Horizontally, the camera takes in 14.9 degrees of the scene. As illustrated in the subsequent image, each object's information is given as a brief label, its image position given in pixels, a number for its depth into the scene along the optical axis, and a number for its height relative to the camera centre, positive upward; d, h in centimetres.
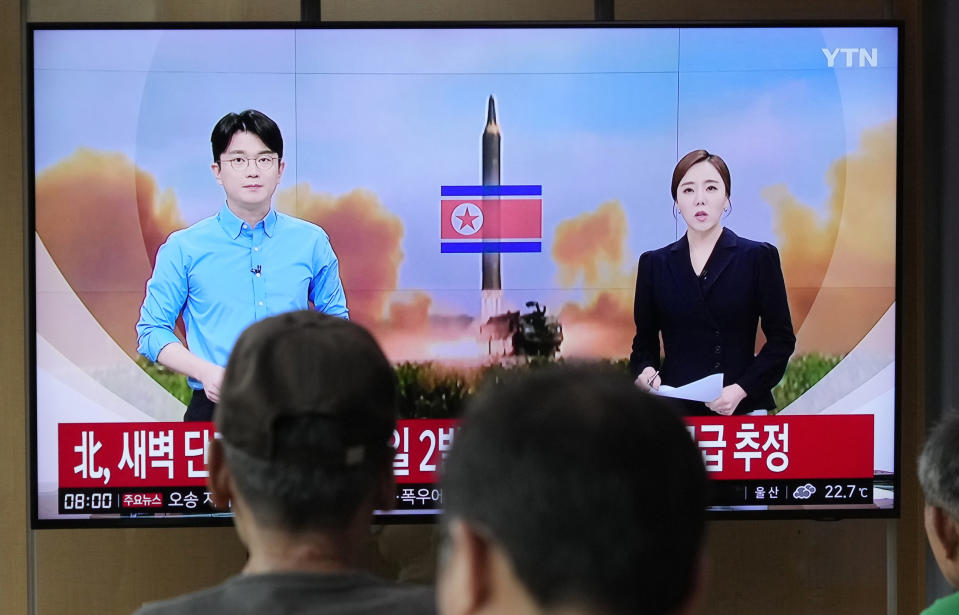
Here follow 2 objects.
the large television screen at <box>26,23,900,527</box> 707 +8
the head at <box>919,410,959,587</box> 613 -29
